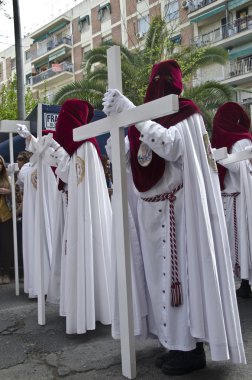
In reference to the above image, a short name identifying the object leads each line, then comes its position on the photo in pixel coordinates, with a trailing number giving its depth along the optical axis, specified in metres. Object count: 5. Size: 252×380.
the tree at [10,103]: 21.42
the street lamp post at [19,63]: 9.84
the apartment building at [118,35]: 29.17
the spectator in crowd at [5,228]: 7.05
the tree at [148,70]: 15.14
